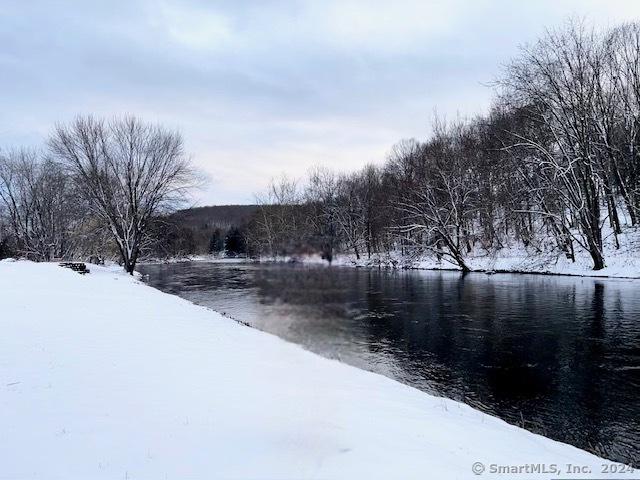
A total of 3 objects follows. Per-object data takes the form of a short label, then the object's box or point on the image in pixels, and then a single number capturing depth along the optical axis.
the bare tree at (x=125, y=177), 34.84
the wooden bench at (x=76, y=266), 27.45
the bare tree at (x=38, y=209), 41.12
